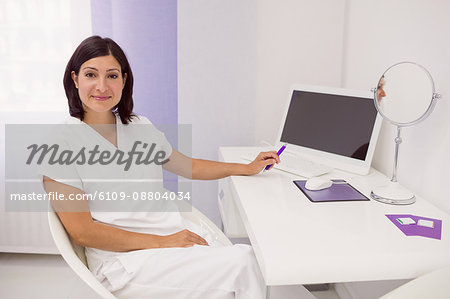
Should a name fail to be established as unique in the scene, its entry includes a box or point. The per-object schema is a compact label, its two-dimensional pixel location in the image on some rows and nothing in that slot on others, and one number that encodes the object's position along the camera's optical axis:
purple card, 1.13
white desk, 0.98
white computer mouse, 1.46
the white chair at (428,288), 0.88
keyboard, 1.64
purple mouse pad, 1.38
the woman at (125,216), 1.17
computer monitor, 1.68
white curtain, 2.17
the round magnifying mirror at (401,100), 1.29
